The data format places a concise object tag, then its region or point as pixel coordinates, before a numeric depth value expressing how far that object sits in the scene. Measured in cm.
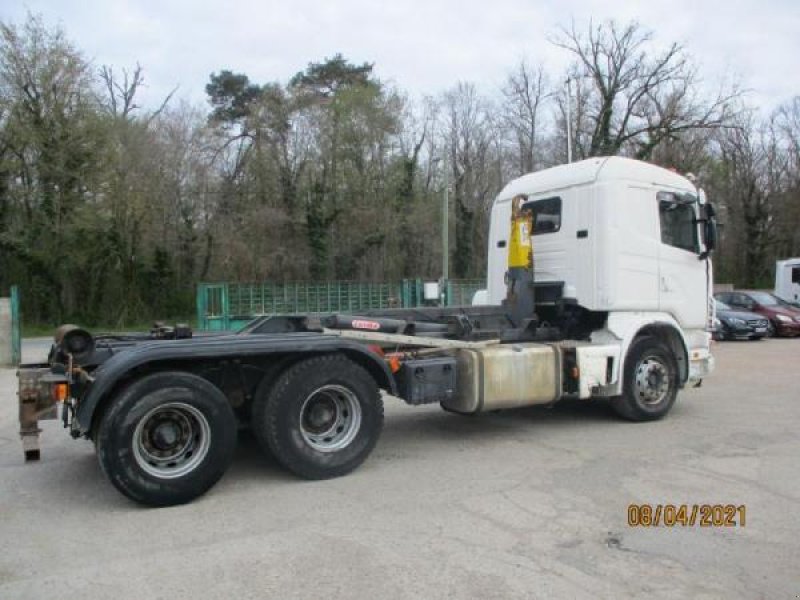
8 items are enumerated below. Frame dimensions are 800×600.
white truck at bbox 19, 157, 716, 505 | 536
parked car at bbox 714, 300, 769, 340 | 2077
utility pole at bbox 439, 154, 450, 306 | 2764
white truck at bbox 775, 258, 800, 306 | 2742
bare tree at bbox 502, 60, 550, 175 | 4116
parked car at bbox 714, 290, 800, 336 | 2206
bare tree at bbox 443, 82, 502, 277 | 3700
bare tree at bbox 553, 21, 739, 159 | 3406
